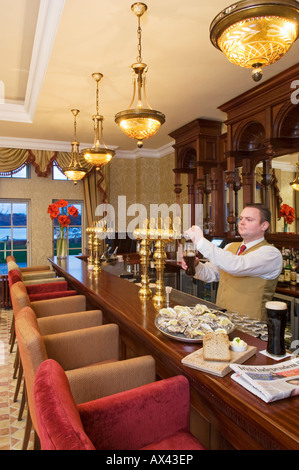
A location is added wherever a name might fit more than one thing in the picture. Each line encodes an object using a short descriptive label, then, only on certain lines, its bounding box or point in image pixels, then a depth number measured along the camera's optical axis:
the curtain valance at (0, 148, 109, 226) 6.80
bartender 2.24
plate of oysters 1.53
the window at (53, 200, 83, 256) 7.80
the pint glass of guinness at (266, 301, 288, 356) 1.31
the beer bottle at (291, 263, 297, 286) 3.79
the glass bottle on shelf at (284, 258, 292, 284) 3.84
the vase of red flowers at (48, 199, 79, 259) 5.38
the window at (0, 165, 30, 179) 7.16
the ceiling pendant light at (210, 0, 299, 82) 1.67
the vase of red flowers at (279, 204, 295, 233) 4.11
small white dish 1.36
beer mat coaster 1.35
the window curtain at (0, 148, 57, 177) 6.76
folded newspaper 1.05
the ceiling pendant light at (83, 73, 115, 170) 4.29
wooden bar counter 0.96
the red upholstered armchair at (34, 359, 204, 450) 1.03
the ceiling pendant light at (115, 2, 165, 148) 2.93
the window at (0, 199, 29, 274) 7.13
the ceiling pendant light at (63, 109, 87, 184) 5.34
